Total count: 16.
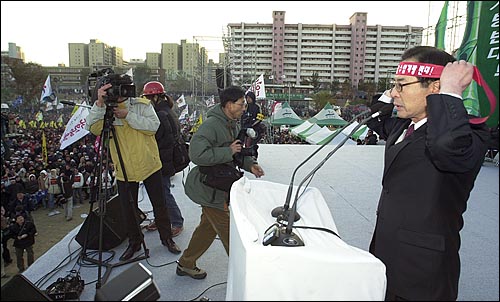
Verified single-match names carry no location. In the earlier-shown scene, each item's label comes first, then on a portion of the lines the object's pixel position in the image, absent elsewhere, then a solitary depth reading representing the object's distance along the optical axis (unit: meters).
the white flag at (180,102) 19.28
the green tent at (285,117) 20.02
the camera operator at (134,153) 2.73
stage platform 1.49
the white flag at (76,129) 7.14
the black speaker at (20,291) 1.38
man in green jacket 2.42
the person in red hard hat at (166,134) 3.48
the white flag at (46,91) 12.79
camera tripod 2.61
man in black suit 1.14
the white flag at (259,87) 12.41
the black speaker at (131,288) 0.97
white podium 0.85
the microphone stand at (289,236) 0.98
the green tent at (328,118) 19.86
